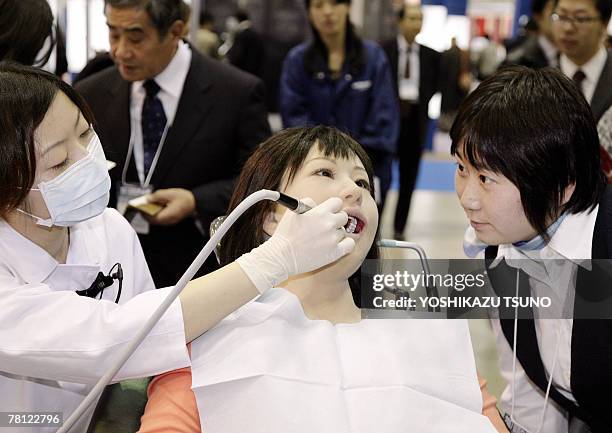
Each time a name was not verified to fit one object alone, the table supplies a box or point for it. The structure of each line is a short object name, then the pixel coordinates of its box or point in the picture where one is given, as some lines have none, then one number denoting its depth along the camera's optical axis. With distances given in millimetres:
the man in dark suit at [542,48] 4148
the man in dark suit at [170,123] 2637
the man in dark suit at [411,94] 5559
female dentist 1402
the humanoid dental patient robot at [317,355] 1474
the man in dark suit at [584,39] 3314
